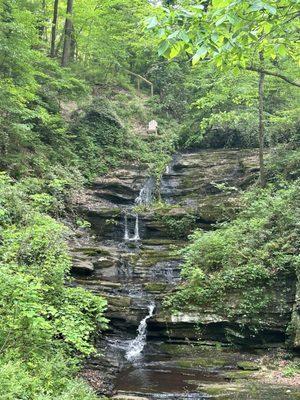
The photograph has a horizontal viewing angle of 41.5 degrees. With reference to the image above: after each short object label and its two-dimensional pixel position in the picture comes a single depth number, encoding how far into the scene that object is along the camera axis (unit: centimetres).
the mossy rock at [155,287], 1194
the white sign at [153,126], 2542
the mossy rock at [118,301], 1084
